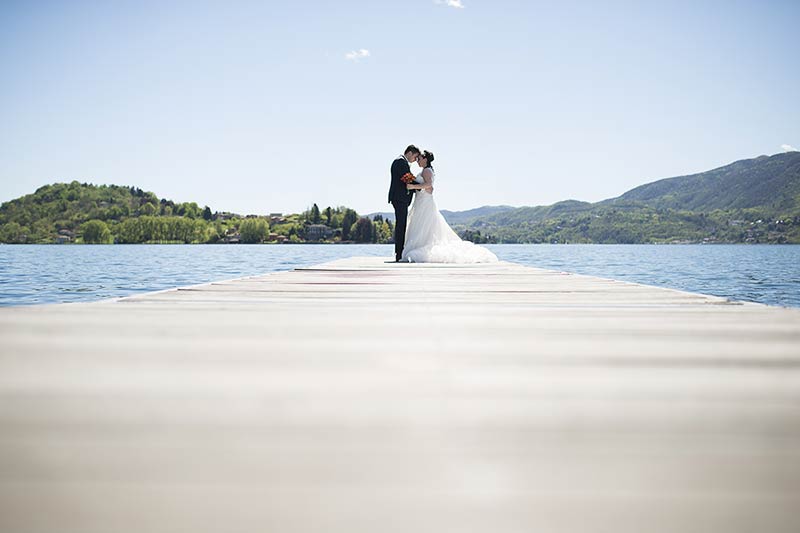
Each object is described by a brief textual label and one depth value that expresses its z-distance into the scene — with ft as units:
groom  37.88
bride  37.55
